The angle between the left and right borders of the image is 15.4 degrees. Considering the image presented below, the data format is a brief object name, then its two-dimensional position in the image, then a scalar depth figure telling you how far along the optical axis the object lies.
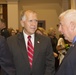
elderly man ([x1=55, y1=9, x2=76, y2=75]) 2.14
